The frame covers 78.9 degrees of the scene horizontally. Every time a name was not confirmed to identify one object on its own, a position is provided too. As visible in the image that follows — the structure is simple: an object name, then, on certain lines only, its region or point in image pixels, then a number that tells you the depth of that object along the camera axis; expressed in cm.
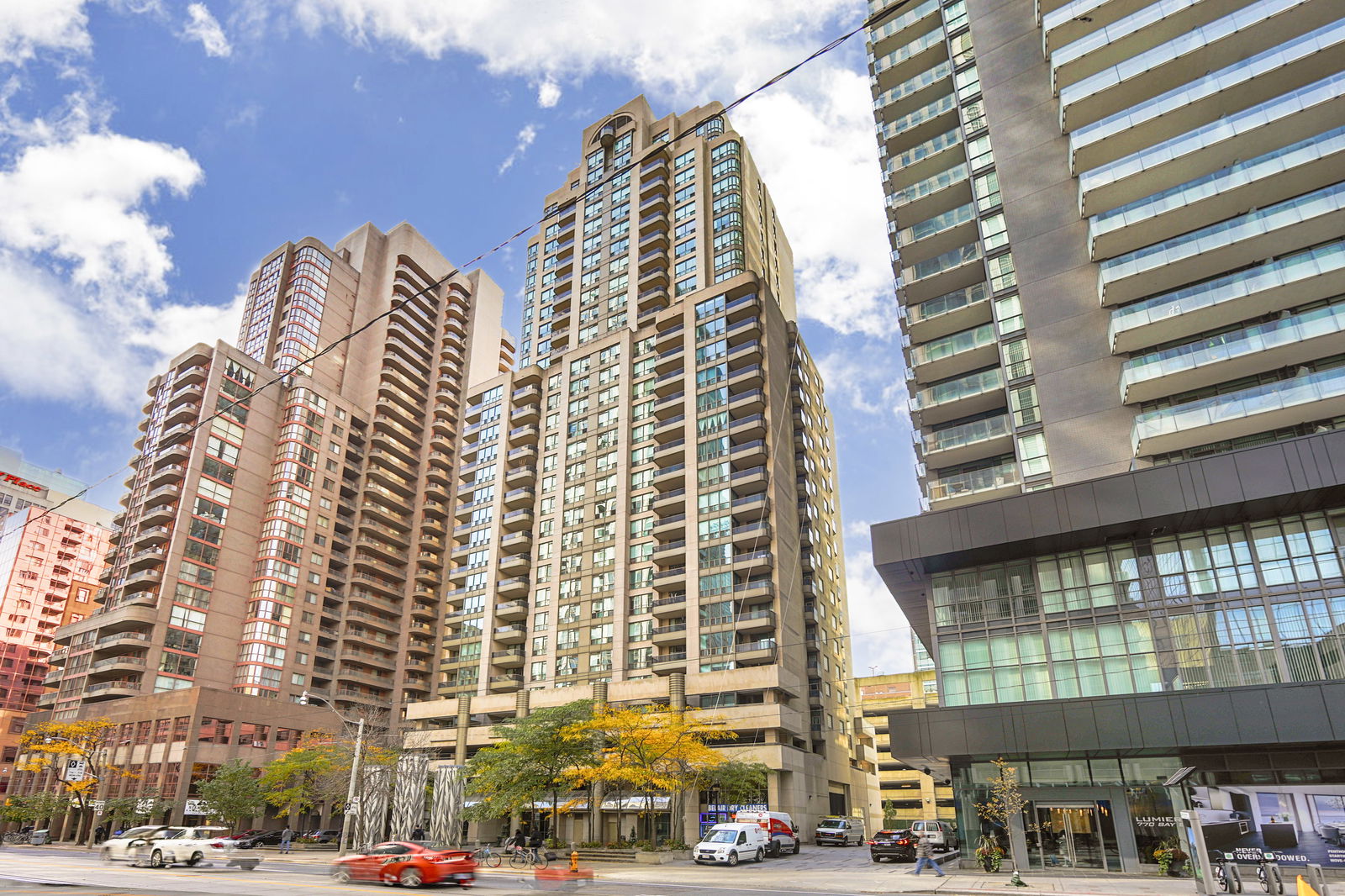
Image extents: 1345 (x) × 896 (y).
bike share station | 2262
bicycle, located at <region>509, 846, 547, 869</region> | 3772
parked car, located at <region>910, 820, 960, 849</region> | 5078
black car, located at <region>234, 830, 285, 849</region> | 6133
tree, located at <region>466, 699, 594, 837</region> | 4884
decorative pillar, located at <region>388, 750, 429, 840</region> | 4438
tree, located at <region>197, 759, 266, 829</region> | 6900
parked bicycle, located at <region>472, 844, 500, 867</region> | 4028
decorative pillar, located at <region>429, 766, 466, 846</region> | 4206
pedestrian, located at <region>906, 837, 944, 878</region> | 2966
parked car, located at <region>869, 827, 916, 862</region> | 3912
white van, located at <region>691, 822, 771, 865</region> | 3716
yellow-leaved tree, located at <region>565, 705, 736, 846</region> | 4575
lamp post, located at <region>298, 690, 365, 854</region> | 4100
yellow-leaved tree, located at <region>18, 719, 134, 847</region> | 7156
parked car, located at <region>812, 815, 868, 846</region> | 5716
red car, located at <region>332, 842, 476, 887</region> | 2394
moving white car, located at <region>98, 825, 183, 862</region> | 3547
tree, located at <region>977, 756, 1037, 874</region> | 3183
